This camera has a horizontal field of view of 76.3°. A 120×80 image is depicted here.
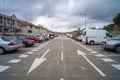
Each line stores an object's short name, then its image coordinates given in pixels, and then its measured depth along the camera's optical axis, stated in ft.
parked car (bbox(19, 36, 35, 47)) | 33.80
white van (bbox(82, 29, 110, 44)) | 40.02
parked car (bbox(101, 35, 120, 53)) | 23.52
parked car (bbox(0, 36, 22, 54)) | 21.33
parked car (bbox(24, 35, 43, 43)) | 50.29
